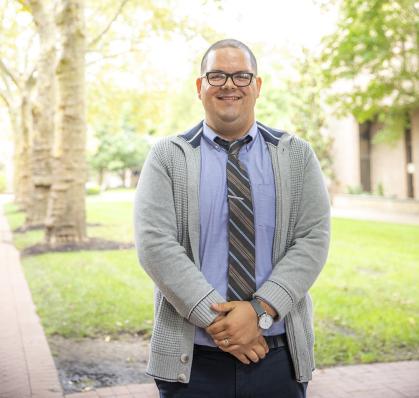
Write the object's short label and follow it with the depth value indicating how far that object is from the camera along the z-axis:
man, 2.16
